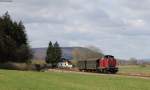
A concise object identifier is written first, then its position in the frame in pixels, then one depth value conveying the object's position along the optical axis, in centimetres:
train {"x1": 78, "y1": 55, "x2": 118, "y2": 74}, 8875
